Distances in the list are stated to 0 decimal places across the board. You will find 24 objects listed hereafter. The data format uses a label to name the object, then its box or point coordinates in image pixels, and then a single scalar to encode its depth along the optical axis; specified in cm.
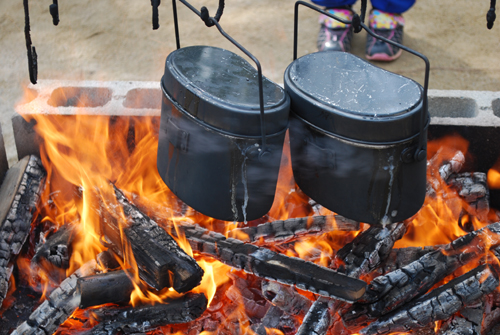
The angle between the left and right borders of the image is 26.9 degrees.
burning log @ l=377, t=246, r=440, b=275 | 130
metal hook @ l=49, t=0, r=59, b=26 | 115
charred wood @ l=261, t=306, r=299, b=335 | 126
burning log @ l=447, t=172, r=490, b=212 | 141
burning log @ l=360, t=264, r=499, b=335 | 121
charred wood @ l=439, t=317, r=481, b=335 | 122
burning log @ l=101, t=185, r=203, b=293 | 122
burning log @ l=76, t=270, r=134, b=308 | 124
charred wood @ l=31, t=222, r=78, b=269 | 134
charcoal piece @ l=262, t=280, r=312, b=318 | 125
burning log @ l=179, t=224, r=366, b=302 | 121
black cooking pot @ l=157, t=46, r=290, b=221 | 113
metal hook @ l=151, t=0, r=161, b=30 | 114
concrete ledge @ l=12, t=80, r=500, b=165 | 141
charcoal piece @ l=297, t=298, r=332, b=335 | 120
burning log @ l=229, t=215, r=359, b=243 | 133
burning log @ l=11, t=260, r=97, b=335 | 123
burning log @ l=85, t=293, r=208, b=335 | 124
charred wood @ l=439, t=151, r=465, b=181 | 143
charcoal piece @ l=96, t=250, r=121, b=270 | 131
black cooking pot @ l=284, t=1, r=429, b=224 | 113
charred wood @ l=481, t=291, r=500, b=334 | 126
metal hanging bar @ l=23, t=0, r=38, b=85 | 118
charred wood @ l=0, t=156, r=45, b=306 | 133
